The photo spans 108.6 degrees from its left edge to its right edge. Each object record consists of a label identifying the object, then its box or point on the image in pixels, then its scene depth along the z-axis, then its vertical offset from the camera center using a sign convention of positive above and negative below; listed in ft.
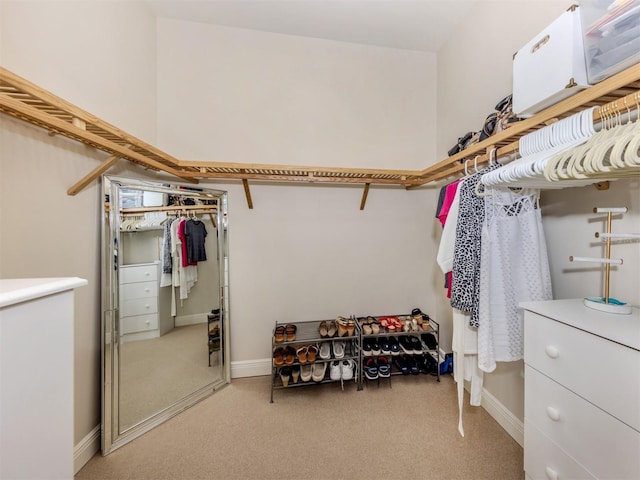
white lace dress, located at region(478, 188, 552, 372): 3.73 -0.50
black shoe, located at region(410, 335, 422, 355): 6.40 -3.01
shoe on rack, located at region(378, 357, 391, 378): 6.26 -3.55
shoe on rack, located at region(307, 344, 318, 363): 6.12 -3.06
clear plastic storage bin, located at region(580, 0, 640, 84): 2.37 +2.26
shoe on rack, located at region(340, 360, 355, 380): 6.07 -3.42
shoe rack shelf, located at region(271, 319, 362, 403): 5.98 -3.14
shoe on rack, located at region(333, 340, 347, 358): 6.25 -3.00
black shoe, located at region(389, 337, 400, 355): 6.37 -3.01
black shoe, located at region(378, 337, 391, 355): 6.38 -3.01
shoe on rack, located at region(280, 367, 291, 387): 5.89 -3.52
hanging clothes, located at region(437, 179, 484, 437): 4.18 -1.77
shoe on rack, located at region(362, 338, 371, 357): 6.27 -3.03
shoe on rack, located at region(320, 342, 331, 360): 6.16 -3.02
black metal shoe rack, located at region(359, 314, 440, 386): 6.30 -2.98
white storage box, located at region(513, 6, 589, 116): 2.81 +2.28
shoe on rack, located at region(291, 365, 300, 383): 5.98 -3.52
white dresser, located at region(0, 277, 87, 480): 1.42 -0.93
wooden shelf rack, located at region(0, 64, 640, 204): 2.58 +1.72
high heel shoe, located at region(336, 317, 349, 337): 6.25 -2.39
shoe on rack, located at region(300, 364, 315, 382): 5.97 -3.50
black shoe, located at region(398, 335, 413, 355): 6.40 -3.02
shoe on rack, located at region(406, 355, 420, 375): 6.50 -3.59
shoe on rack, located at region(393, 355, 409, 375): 6.50 -3.61
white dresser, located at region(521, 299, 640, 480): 2.26 -1.74
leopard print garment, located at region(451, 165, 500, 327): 3.92 -0.17
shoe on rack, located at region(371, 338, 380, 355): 6.33 -3.02
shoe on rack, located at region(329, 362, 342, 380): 6.07 -3.48
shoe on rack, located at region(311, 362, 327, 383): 5.95 -3.47
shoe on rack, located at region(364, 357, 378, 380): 6.23 -3.55
